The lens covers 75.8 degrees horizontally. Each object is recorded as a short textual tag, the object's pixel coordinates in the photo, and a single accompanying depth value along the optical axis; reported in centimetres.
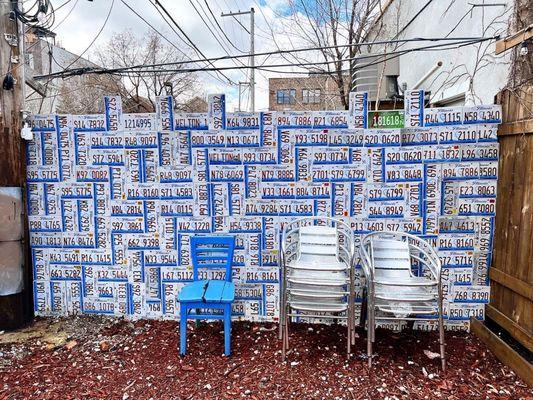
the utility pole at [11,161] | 297
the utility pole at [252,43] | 1239
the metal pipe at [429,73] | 531
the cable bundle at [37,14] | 302
